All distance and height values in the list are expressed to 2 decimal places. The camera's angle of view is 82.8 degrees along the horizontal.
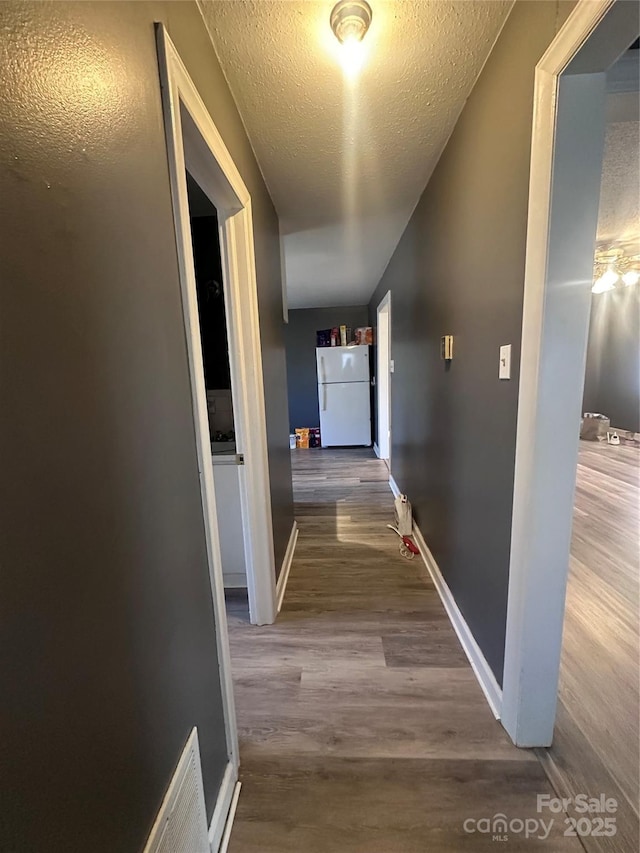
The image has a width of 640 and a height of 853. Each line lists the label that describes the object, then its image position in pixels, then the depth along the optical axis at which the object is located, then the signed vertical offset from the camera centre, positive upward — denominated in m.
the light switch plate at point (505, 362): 1.23 +0.00
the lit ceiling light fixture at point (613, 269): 4.47 +1.22
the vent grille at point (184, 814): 0.72 -0.94
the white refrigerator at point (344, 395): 5.69 -0.43
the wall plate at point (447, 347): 1.82 +0.09
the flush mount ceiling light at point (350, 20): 1.06 +1.02
